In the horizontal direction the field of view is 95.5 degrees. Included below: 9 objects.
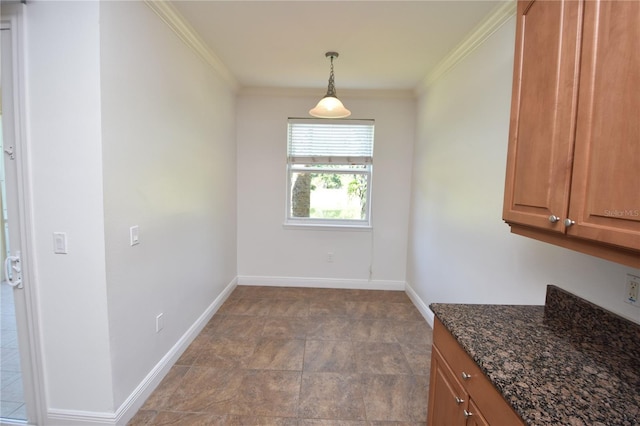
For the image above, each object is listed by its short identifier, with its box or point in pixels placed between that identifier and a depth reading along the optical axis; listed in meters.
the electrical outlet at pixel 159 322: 2.08
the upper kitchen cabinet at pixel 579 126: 0.86
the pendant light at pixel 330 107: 2.55
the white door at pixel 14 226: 1.47
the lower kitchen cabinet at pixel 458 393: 0.99
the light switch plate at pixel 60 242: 1.55
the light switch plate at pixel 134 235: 1.76
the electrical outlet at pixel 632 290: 1.16
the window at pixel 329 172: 3.94
